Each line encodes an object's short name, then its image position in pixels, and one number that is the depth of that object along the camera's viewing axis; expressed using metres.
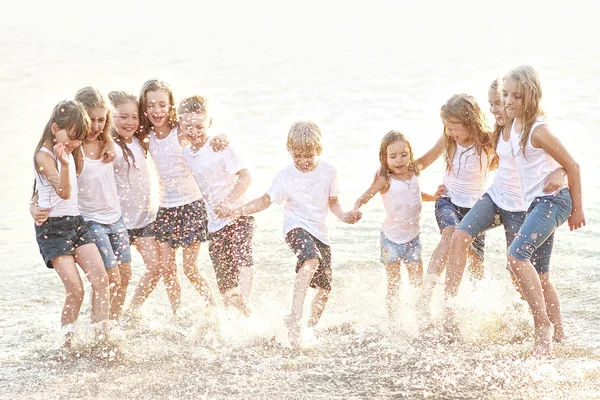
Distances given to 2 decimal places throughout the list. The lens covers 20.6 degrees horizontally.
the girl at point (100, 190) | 10.80
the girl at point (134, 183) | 11.50
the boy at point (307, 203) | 10.91
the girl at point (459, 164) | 11.50
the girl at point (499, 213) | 10.81
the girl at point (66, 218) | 10.27
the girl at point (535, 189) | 10.13
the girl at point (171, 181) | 11.71
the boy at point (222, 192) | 11.47
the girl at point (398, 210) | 11.59
